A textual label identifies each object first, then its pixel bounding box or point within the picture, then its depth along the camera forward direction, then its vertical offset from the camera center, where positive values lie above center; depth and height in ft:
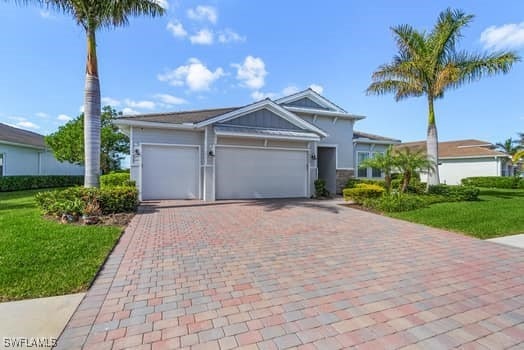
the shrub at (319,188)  47.73 -2.12
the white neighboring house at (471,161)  82.28 +4.77
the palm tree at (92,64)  29.14 +13.10
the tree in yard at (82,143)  59.93 +8.54
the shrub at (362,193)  37.81 -2.46
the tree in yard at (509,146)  97.66 +11.72
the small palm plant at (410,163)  39.63 +2.00
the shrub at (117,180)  36.83 -0.39
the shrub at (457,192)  40.78 -2.65
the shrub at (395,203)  32.65 -3.51
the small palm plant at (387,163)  40.34 +2.05
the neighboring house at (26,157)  55.83 +4.97
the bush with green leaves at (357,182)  50.90 -1.15
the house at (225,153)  39.86 +3.94
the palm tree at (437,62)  41.65 +18.83
